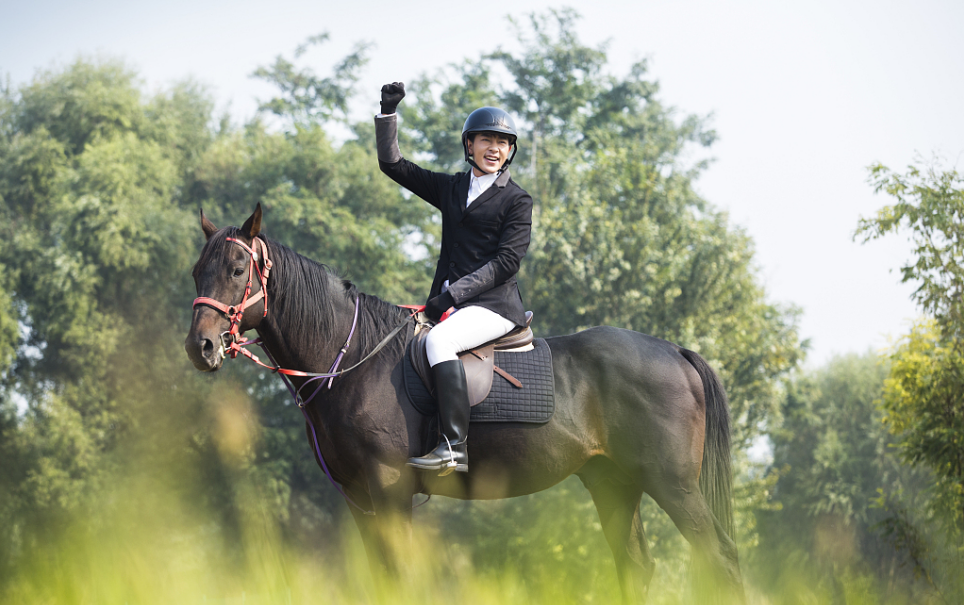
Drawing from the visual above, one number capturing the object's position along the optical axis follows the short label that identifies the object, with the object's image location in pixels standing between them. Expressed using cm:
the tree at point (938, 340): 2108
